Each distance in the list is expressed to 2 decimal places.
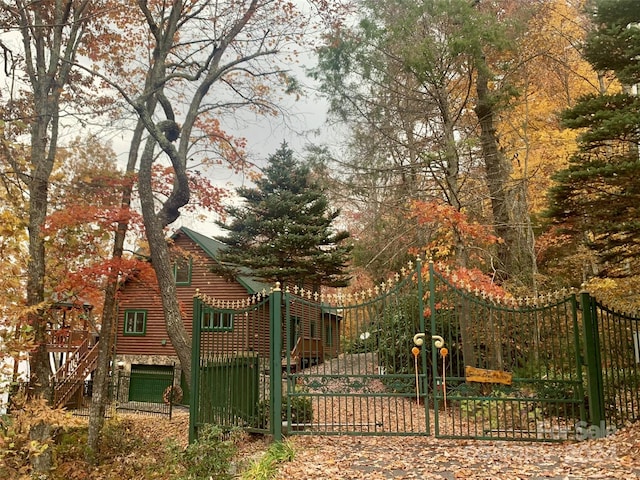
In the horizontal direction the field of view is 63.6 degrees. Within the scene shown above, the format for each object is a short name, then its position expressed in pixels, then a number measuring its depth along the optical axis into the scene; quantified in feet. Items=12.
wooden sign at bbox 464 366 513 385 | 24.40
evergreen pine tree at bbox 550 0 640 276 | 23.84
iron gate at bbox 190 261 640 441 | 24.43
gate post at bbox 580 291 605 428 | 24.11
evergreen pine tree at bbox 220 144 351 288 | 62.90
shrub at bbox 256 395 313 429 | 25.75
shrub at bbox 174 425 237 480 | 21.71
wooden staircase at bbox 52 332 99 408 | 57.77
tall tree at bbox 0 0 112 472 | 33.94
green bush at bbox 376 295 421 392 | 24.58
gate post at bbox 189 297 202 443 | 27.45
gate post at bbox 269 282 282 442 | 24.50
